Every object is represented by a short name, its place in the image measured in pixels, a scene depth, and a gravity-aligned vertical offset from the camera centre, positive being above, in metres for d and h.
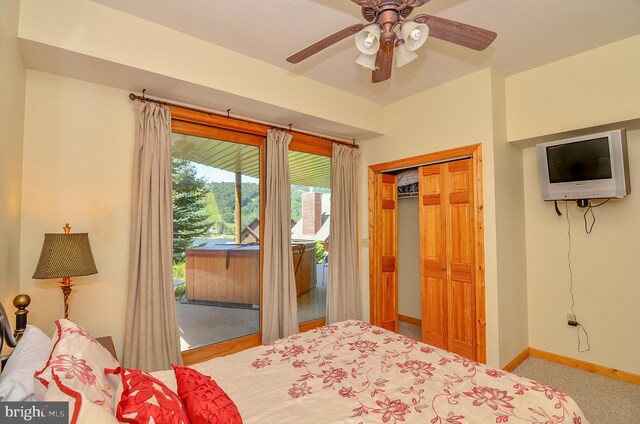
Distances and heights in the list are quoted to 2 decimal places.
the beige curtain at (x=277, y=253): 3.21 -0.28
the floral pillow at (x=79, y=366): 0.91 -0.45
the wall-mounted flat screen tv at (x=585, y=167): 2.61 +0.51
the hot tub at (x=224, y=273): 2.96 -0.46
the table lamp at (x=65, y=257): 1.80 -0.16
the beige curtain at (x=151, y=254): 2.40 -0.20
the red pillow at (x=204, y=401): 1.05 -0.63
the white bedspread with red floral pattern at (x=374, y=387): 1.30 -0.80
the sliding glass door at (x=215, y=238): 2.89 -0.10
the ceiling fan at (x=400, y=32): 1.53 +1.03
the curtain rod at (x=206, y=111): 2.55 +1.13
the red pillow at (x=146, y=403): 0.88 -0.53
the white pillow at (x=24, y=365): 0.92 -0.46
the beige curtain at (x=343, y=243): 3.84 -0.20
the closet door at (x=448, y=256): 3.14 -0.33
